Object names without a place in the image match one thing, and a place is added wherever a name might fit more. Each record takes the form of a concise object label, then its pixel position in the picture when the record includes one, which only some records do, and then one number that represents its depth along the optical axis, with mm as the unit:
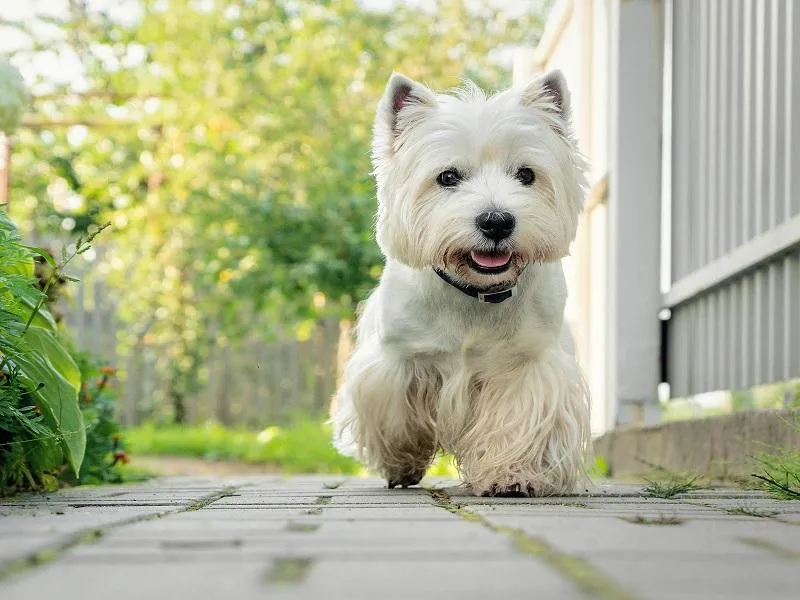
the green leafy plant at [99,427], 4625
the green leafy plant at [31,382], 2994
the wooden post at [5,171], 5263
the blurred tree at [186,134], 11586
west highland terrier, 3311
